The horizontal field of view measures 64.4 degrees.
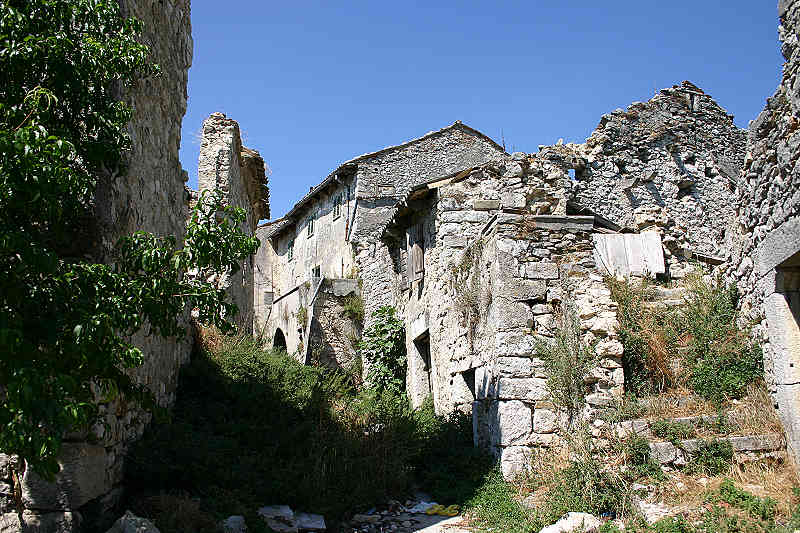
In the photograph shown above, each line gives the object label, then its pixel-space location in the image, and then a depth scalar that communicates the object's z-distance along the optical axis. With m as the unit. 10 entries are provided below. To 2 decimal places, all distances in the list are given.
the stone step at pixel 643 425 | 6.53
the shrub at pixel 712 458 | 6.04
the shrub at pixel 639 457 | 6.30
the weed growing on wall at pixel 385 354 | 14.43
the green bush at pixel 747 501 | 5.20
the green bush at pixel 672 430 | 6.41
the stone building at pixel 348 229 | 17.73
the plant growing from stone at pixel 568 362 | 7.57
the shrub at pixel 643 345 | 7.56
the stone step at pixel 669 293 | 8.52
